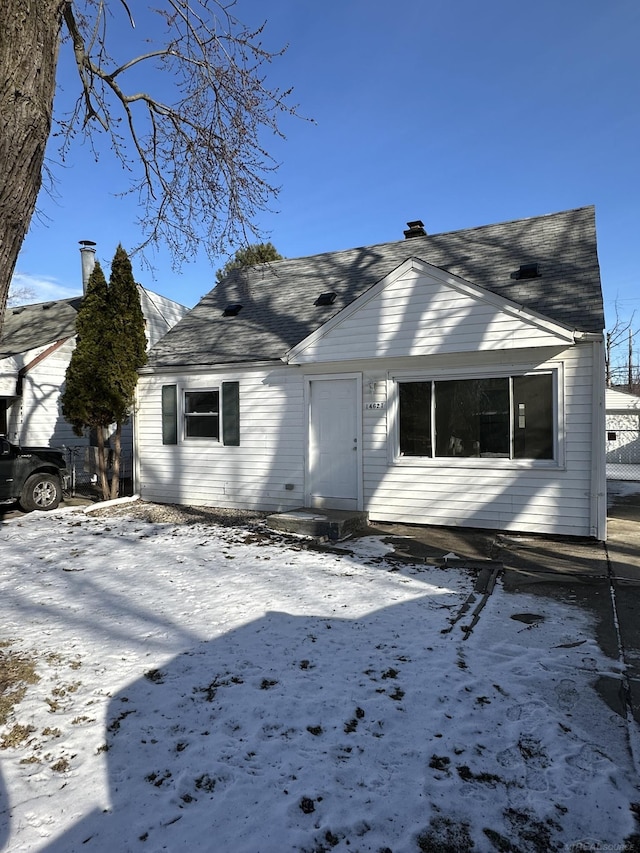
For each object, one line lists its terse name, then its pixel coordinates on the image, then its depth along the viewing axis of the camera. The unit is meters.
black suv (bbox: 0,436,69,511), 9.22
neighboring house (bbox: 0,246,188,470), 13.01
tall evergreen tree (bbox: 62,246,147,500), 10.27
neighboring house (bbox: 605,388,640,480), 15.91
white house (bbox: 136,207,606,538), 7.30
